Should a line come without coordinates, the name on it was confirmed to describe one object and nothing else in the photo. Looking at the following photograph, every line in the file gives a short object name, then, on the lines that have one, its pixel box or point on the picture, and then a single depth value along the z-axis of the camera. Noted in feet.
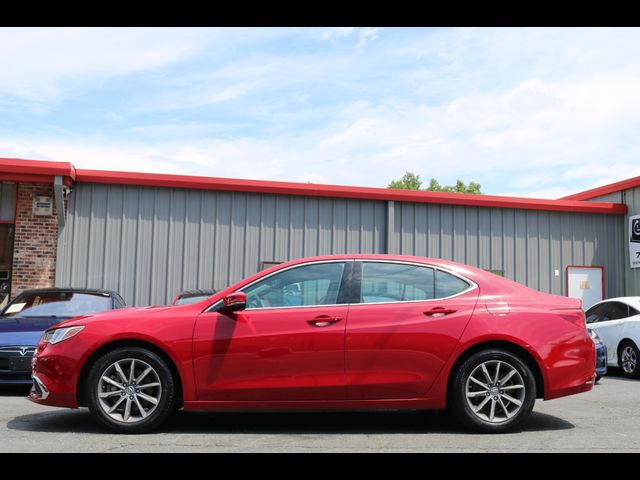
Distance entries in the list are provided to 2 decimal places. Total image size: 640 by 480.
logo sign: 55.06
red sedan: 18.42
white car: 36.55
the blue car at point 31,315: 26.18
